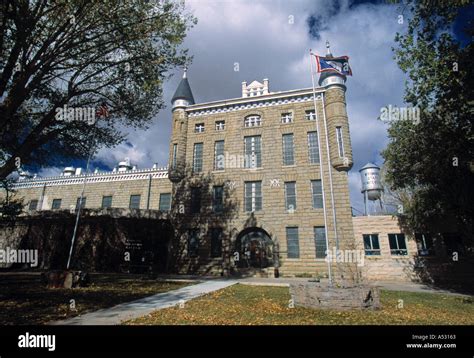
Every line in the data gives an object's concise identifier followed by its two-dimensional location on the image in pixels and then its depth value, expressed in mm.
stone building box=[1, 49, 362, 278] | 21844
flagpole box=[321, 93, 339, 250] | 19939
